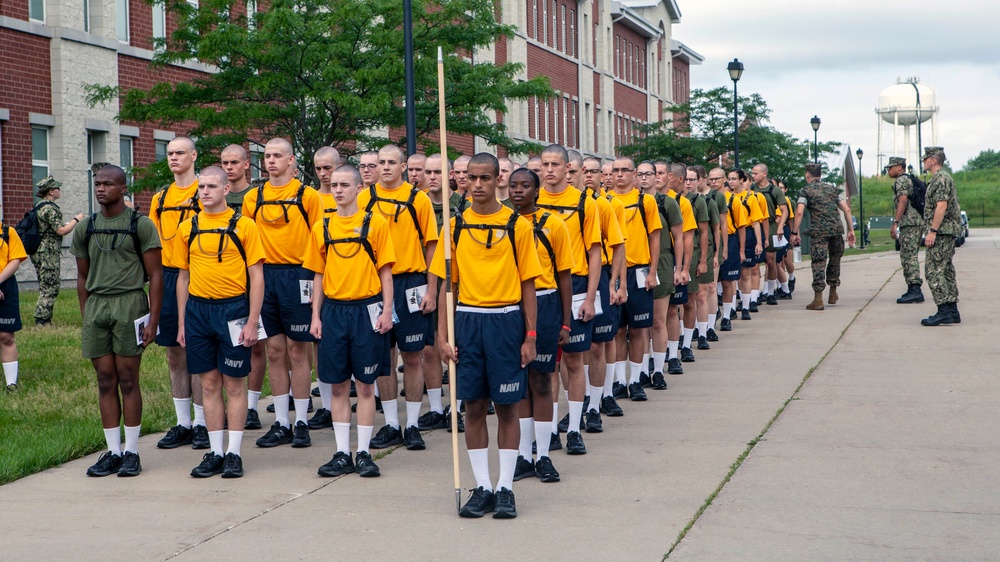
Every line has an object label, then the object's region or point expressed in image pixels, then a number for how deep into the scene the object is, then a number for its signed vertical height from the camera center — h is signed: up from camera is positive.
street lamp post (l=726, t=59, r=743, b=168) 31.70 +4.07
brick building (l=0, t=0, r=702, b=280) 24.22 +3.09
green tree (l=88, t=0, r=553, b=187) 18.42 +2.57
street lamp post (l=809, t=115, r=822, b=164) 48.53 +3.92
